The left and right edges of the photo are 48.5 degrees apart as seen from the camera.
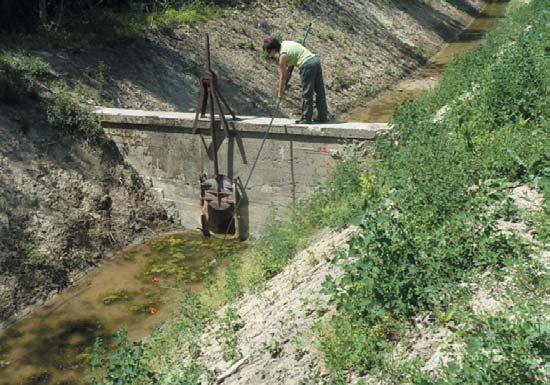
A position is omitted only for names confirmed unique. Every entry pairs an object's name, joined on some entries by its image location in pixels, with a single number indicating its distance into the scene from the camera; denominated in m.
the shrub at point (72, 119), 13.16
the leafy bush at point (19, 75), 12.93
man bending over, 11.09
